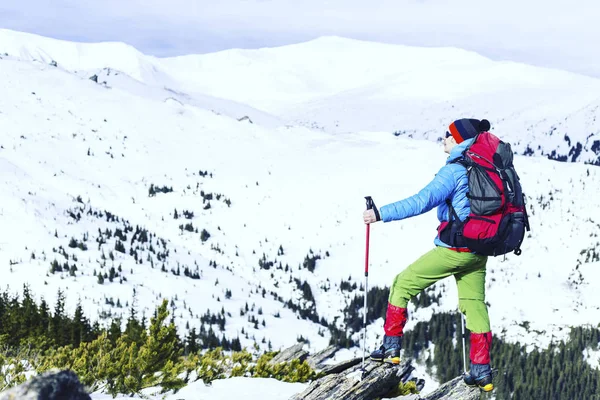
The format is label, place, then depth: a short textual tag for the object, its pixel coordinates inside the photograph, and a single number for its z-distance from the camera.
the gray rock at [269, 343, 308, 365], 18.72
